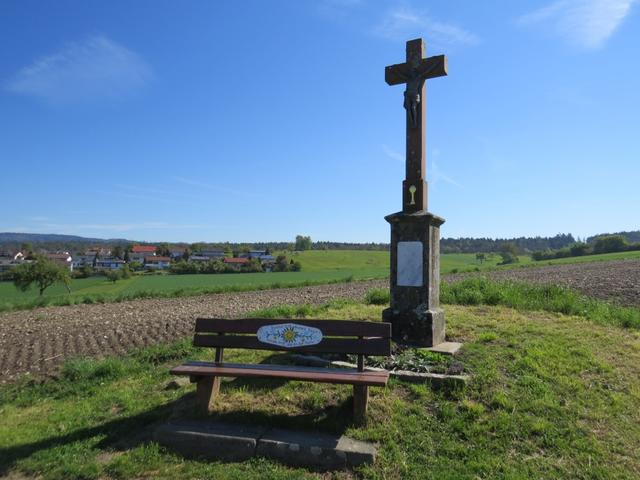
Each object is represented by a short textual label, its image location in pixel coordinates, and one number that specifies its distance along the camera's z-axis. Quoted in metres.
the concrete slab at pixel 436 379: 5.07
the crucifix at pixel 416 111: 7.39
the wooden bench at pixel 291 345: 4.50
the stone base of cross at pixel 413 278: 6.95
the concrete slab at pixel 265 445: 3.99
